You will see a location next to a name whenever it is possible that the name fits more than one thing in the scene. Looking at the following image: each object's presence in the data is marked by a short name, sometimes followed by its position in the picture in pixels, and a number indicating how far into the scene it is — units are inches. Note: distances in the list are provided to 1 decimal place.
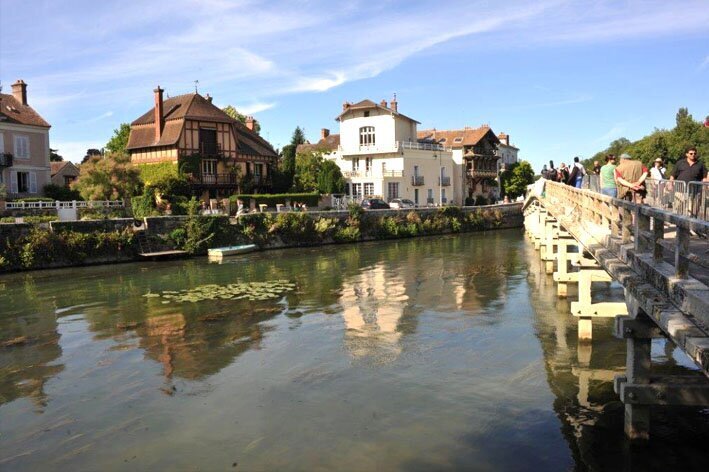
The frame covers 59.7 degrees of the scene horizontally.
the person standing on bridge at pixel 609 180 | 467.5
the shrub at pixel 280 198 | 1731.2
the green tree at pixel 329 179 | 2112.5
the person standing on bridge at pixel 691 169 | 410.0
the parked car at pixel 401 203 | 2031.3
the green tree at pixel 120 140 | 2410.2
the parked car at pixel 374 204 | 1906.4
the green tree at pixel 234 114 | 2878.4
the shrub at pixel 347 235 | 1615.4
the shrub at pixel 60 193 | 1631.4
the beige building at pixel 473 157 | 2726.4
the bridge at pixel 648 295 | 219.6
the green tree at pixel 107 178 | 1476.4
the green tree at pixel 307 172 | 2102.6
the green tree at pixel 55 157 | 3338.8
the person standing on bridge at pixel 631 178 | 415.5
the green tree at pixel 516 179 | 2994.6
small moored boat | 1269.8
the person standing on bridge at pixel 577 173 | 731.4
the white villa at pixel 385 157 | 2285.9
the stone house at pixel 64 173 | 2598.7
